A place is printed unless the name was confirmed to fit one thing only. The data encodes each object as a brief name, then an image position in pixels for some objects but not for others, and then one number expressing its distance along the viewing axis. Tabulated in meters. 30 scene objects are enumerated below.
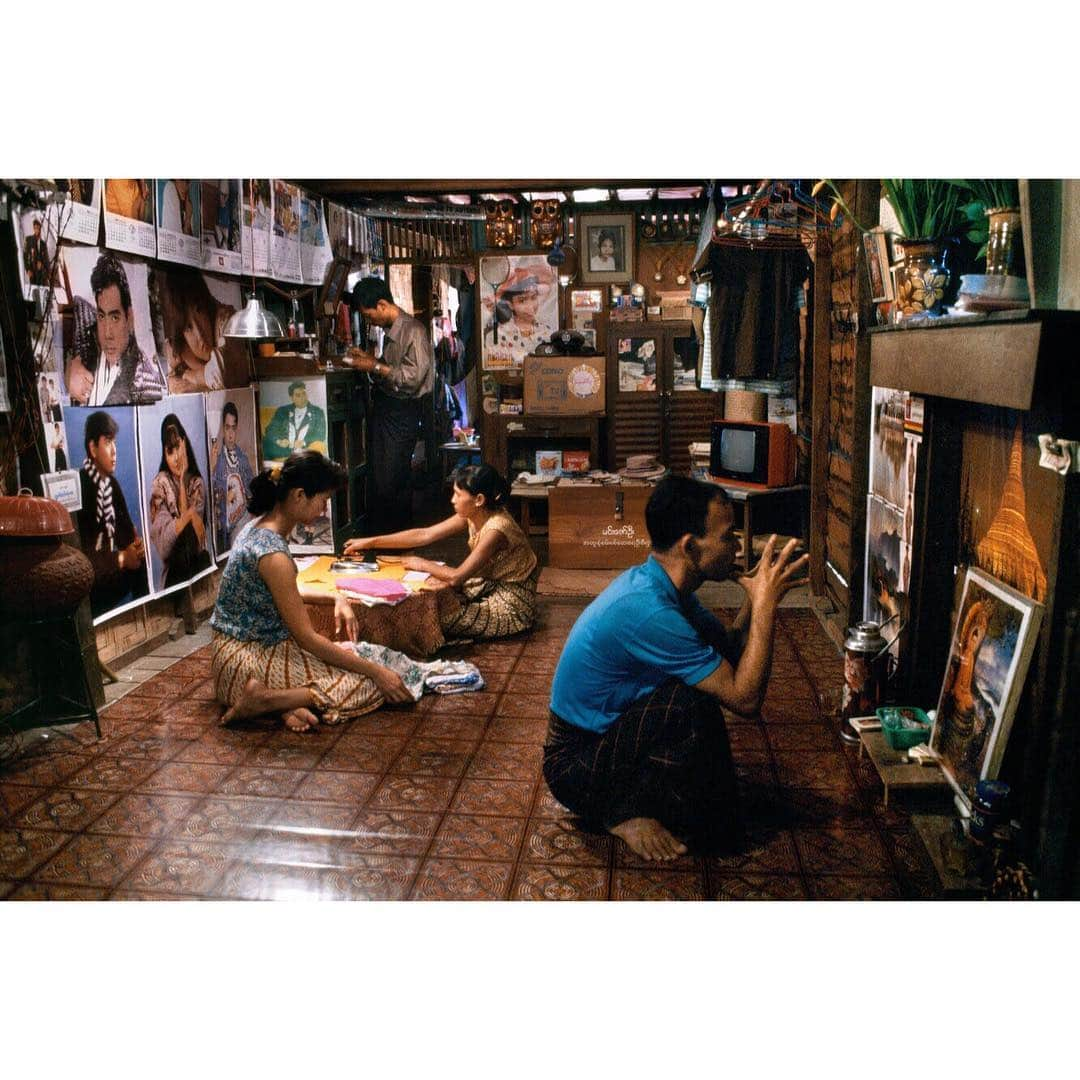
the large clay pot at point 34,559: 3.67
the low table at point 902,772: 3.15
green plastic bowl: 3.35
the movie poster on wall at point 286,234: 6.69
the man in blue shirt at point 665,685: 2.91
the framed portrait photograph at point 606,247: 8.84
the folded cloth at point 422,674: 4.44
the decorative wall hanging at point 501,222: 8.36
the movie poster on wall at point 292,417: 6.74
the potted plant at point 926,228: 3.23
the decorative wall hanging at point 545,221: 8.10
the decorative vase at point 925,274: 3.27
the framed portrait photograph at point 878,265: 4.03
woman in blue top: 3.96
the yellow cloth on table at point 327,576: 4.61
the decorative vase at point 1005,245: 2.63
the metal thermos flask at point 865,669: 3.79
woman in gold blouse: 5.15
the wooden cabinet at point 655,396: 8.69
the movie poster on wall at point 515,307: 9.01
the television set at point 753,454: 6.70
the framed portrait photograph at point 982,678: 2.70
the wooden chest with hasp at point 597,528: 7.05
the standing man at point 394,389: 7.89
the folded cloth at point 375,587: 4.57
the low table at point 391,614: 4.62
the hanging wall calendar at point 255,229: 6.17
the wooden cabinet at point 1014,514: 2.32
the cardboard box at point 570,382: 8.36
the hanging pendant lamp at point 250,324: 5.79
